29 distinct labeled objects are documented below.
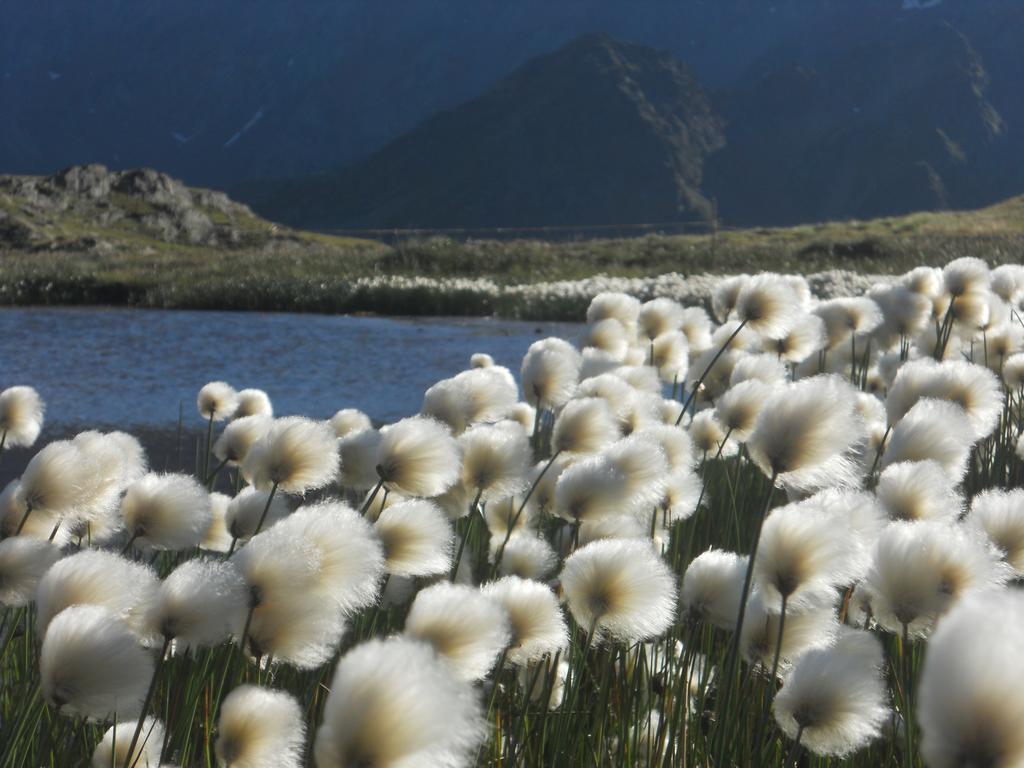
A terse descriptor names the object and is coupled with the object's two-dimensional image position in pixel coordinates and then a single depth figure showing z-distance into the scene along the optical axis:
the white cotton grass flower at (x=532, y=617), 0.82
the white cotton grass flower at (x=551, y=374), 1.14
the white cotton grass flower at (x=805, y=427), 0.82
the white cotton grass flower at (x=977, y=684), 0.57
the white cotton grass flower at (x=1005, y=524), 0.86
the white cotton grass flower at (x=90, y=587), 0.77
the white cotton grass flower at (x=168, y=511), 0.88
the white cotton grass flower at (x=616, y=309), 1.52
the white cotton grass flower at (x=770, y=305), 1.09
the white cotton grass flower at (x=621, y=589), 0.82
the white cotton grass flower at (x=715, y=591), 0.86
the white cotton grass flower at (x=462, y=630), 0.73
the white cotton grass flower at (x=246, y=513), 0.97
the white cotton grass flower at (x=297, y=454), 0.89
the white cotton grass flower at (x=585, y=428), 1.01
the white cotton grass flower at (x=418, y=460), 0.88
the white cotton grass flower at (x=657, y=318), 1.47
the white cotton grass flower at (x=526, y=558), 0.96
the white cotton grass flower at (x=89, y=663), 0.74
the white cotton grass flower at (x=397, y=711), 0.64
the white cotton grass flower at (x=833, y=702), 0.78
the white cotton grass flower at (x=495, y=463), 0.97
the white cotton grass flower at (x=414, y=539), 0.86
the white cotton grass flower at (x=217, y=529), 1.06
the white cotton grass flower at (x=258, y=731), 0.76
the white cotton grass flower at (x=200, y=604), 0.76
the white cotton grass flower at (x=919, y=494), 0.88
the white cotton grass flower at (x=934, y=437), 0.92
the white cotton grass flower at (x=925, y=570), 0.77
